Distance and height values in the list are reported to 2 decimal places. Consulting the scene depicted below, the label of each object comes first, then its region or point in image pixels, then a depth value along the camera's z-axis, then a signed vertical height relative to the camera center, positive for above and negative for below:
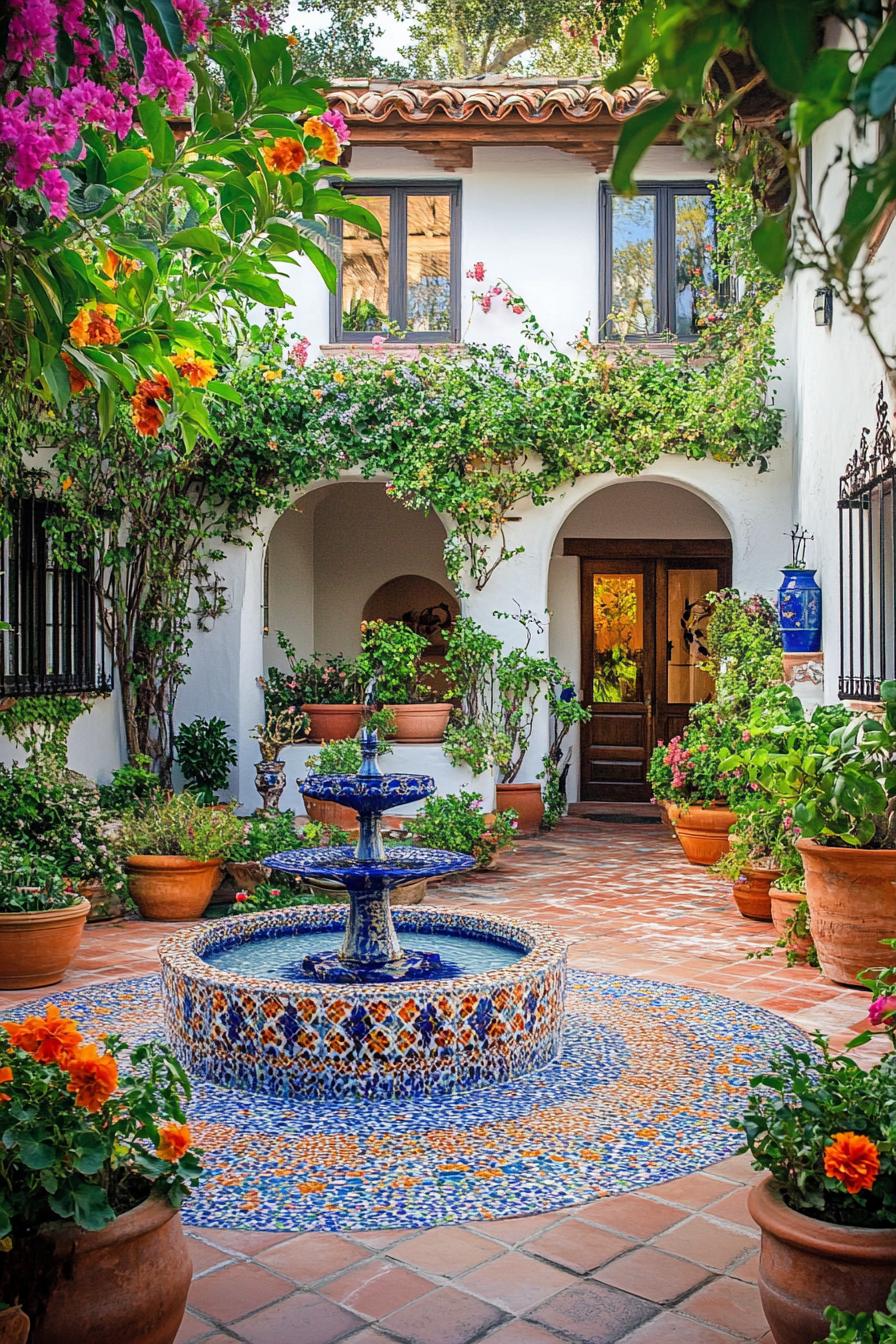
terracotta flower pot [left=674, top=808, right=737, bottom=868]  9.73 -1.25
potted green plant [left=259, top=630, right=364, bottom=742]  11.45 -0.20
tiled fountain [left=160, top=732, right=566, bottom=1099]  4.75 -1.29
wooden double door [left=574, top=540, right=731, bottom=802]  14.09 +0.23
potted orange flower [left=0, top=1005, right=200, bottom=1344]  2.41 -1.03
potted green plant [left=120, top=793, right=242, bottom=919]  8.09 -1.16
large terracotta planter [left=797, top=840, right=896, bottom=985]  6.03 -1.12
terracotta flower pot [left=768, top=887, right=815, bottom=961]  6.80 -1.38
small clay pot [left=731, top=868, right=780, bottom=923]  7.89 -1.40
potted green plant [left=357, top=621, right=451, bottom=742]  10.92 -0.03
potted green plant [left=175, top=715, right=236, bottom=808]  10.88 -0.70
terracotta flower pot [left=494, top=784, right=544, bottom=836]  11.62 -1.20
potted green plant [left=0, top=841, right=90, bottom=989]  6.30 -1.24
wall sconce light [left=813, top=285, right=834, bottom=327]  8.41 +2.39
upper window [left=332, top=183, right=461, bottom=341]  11.69 +3.70
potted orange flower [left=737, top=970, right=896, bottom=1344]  2.53 -1.10
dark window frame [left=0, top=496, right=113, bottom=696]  8.57 +0.40
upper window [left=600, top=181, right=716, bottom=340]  11.55 +3.71
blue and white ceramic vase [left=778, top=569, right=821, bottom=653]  8.84 +0.40
